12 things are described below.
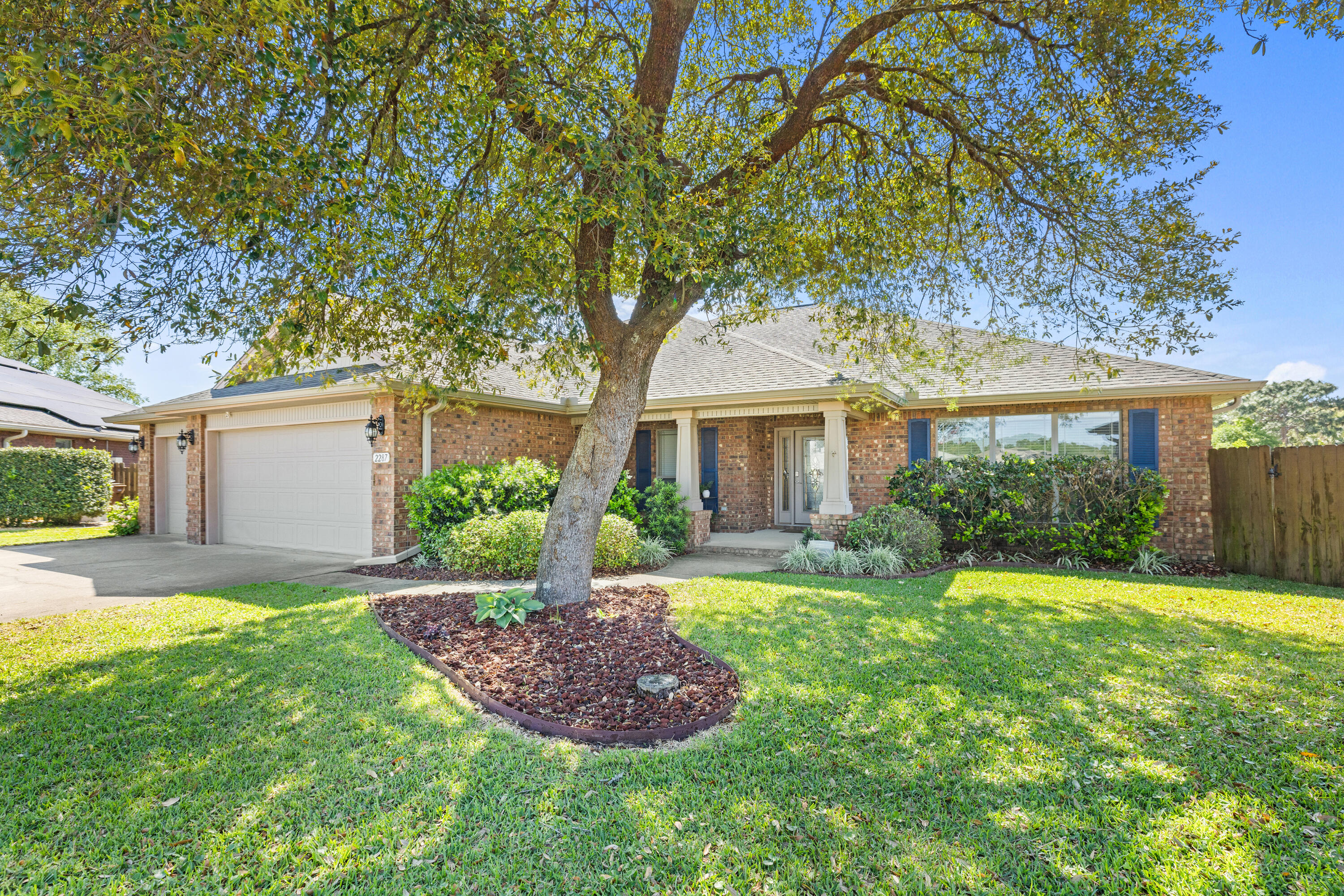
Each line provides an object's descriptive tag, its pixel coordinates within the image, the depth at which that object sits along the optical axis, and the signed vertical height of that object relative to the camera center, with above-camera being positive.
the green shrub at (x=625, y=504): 10.54 -0.61
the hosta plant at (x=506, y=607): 5.51 -1.23
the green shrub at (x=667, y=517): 10.35 -0.83
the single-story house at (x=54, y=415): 17.06 +1.92
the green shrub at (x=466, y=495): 9.27 -0.37
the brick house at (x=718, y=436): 9.82 +0.56
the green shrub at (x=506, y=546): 8.41 -1.04
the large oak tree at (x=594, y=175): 3.91 +2.48
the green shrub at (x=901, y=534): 9.30 -1.08
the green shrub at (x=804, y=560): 9.12 -1.43
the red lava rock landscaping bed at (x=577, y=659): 3.91 -1.46
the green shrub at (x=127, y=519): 14.30 -0.93
